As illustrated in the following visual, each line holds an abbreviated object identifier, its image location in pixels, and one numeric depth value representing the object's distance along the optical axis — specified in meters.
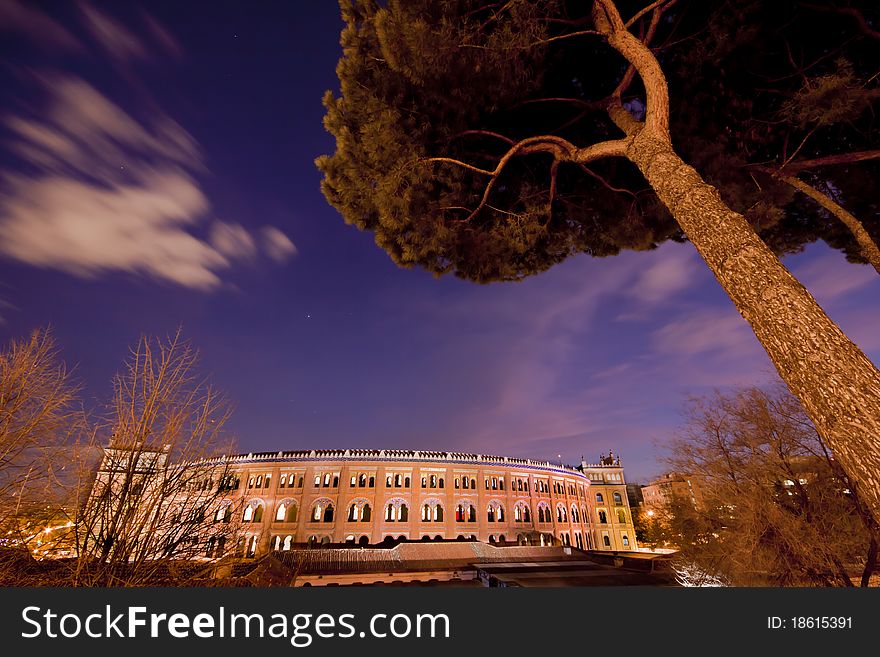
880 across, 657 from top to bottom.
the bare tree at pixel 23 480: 4.93
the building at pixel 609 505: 49.03
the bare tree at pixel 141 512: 4.34
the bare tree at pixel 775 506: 8.25
